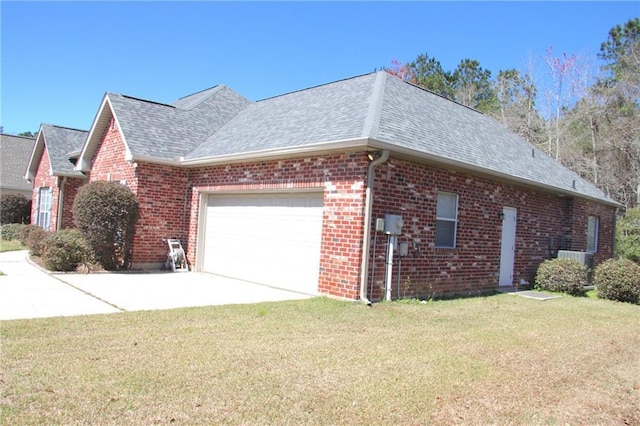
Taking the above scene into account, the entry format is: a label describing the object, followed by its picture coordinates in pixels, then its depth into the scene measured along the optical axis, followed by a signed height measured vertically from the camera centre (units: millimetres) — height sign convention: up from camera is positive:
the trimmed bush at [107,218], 12453 -305
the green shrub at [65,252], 11961 -1197
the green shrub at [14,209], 24922 -400
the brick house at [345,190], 9547 +766
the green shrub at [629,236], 20312 +59
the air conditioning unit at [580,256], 13906 -652
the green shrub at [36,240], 14925 -1204
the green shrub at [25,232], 19953 -1285
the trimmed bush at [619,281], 11951 -1111
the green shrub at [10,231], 22592 -1440
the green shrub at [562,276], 12930 -1165
